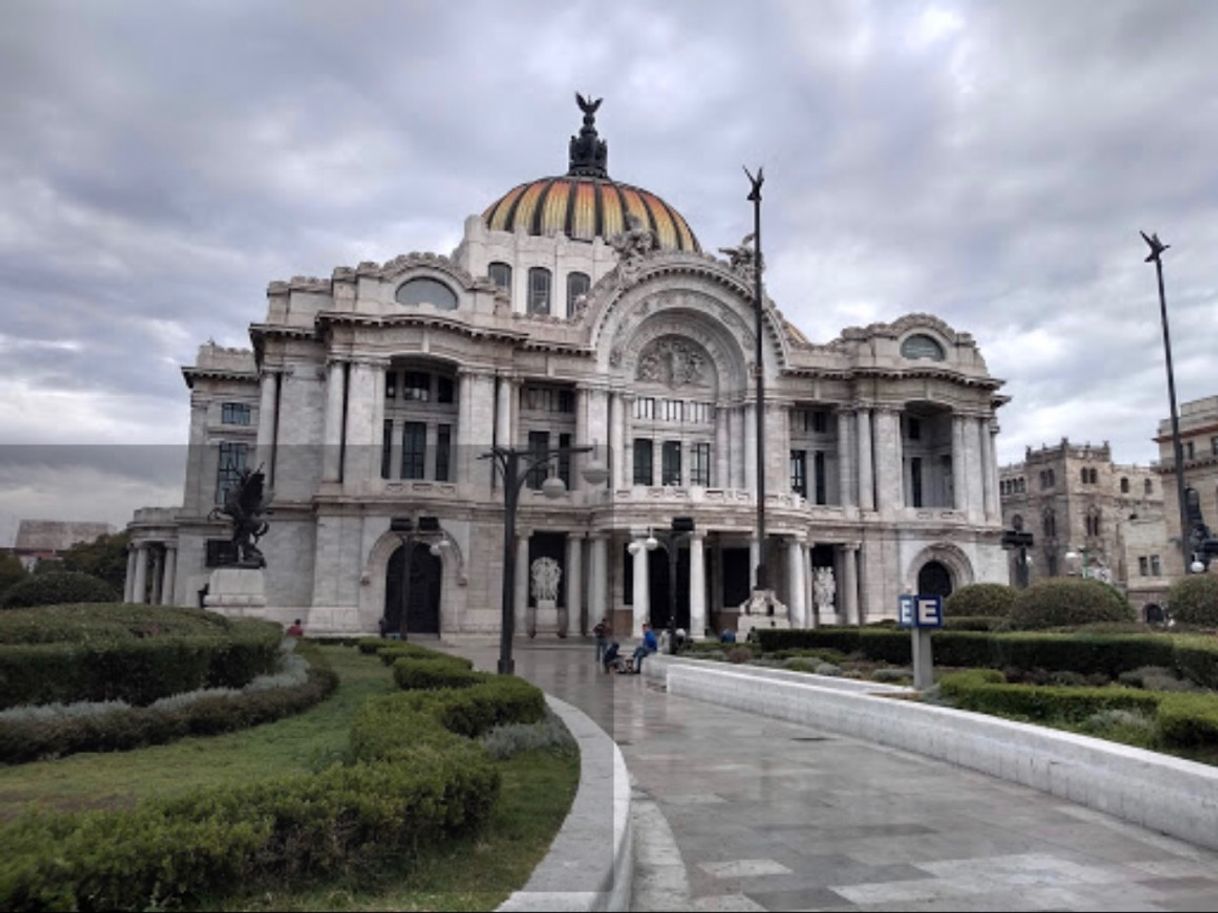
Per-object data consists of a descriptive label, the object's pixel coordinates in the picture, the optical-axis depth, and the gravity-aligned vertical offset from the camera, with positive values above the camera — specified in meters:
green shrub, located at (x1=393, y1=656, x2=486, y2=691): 13.82 -1.12
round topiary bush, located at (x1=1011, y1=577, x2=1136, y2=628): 21.83 +0.11
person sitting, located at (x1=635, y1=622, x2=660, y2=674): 27.78 -1.34
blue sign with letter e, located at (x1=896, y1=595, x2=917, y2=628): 16.55 -0.04
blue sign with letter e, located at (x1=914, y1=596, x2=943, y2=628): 16.45 -0.09
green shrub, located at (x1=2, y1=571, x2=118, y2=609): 25.47 +0.17
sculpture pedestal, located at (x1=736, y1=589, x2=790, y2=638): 32.59 -0.32
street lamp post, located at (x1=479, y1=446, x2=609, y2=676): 16.95 +2.11
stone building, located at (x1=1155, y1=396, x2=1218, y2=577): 67.12 +11.08
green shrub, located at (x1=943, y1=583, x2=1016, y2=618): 29.55 +0.24
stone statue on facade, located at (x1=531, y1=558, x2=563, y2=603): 46.59 +1.17
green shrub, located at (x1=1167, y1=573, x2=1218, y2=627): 21.03 +0.24
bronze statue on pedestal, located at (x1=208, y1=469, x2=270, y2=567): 29.02 +2.78
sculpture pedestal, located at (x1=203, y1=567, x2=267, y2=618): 29.61 +0.27
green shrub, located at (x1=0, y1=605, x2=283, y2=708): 11.93 -0.83
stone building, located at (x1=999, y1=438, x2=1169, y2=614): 96.56 +11.54
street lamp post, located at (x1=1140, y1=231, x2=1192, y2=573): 32.62 +9.03
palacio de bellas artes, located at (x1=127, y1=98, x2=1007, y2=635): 43.62 +8.91
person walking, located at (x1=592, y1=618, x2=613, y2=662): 29.71 -1.18
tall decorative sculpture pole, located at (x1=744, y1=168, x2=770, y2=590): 31.86 +7.79
